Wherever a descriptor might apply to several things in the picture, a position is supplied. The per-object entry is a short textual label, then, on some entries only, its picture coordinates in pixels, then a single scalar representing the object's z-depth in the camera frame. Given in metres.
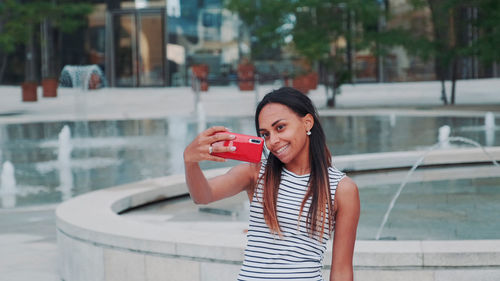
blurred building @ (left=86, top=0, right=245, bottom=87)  43.38
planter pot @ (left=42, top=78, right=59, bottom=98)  34.64
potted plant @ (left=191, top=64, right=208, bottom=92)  38.62
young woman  2.66
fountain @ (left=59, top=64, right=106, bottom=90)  41.22
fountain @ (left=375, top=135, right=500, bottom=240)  7.94
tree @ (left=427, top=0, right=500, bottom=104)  22.75
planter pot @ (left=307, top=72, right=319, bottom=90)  35.78
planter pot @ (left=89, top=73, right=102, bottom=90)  41.09
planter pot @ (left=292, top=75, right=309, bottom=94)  33.17
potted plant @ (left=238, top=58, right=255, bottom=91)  38.19
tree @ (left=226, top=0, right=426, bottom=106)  24.66
